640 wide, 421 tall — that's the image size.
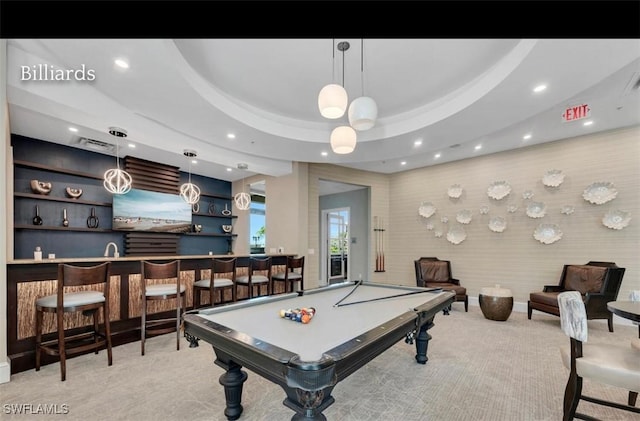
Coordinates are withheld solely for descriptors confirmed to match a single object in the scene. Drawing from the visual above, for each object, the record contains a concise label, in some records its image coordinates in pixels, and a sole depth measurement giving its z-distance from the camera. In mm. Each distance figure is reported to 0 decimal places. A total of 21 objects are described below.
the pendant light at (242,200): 5957
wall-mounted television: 5383
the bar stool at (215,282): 4012
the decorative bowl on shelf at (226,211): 7359
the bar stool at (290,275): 4965
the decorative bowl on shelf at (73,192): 4855
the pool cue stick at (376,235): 7278
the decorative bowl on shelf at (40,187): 4457
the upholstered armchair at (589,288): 4035
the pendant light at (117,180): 4145
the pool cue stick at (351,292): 2584
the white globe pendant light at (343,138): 3004
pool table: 1282
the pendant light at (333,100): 2453
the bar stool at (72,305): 2643
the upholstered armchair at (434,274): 5667
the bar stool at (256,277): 4515
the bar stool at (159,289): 3318
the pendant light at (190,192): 5102
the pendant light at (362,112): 2658
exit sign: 3744
